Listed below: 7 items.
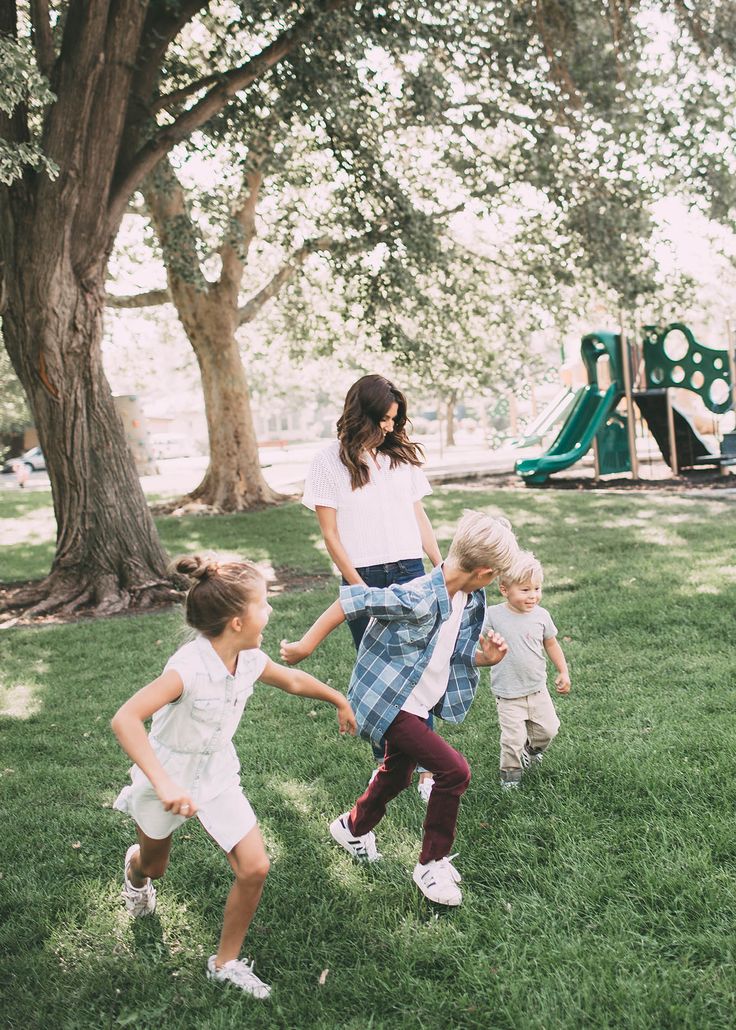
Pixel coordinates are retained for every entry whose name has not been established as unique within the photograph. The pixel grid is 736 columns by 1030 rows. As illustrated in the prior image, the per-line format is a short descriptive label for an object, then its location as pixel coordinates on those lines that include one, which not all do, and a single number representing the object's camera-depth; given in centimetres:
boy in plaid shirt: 311
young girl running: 271
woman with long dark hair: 384
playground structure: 1681
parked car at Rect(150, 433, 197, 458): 5759
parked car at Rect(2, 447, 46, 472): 3709
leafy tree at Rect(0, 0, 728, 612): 852
